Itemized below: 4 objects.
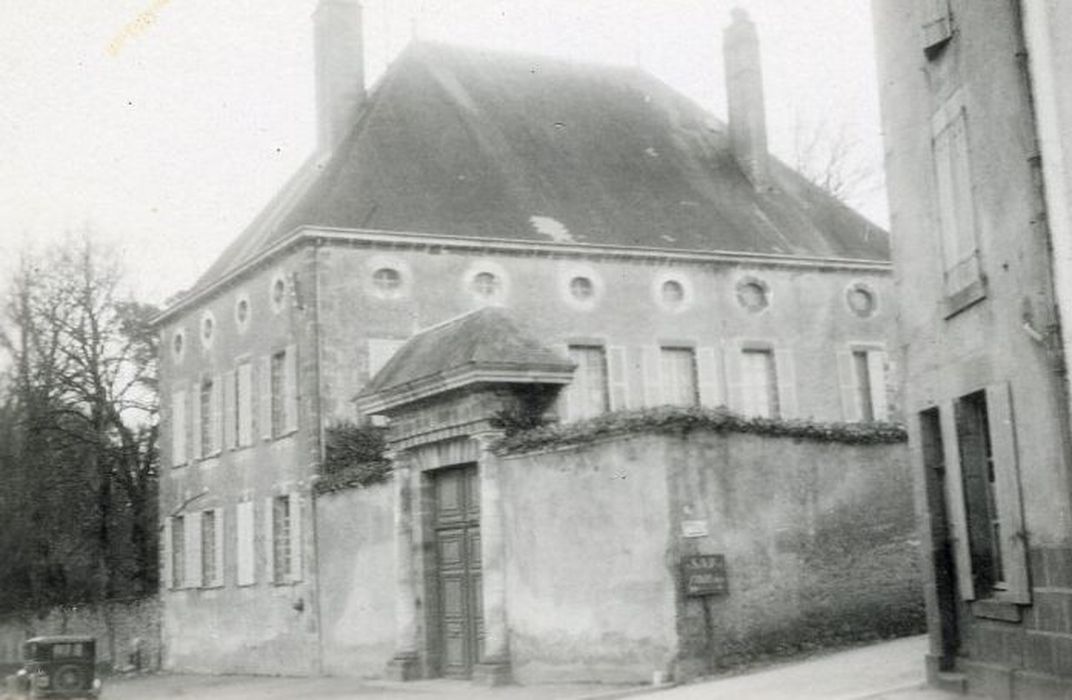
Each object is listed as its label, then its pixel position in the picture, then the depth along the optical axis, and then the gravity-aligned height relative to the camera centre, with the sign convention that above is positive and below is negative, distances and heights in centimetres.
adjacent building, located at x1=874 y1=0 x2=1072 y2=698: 998 +178
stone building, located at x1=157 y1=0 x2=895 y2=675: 2598 +552
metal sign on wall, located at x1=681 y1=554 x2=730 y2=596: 1462 -28
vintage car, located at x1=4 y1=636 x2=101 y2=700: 2105 -134
